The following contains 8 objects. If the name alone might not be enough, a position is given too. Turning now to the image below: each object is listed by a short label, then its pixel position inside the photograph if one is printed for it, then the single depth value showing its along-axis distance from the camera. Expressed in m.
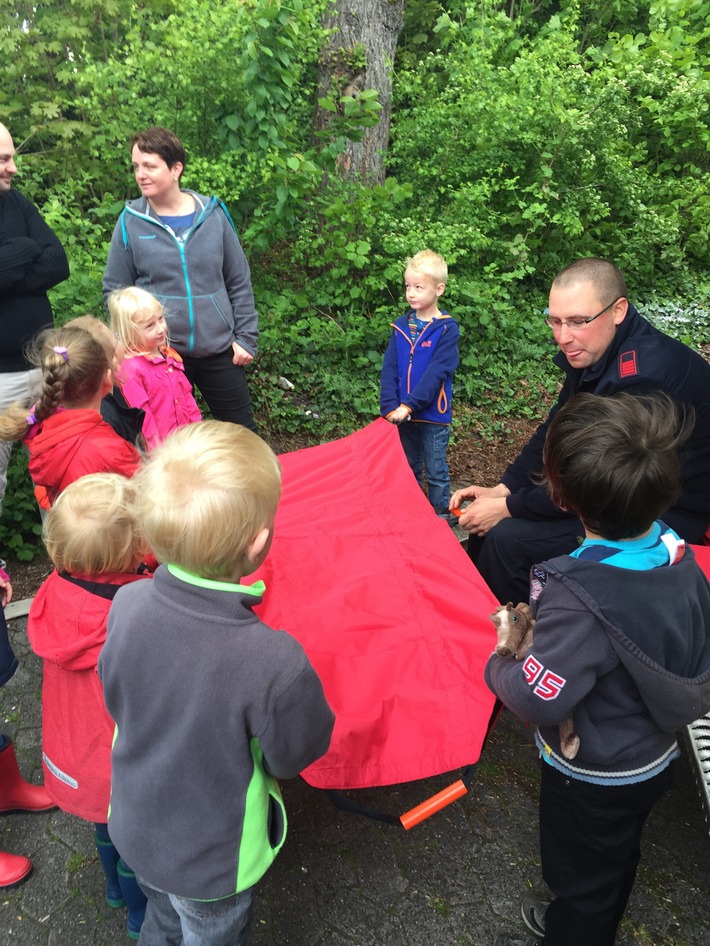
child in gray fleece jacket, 1.33
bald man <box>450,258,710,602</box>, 2.59
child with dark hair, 1.50
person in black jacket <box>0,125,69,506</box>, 2.95
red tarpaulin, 1.96
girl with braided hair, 2.31
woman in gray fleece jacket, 3.34
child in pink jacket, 2.92
